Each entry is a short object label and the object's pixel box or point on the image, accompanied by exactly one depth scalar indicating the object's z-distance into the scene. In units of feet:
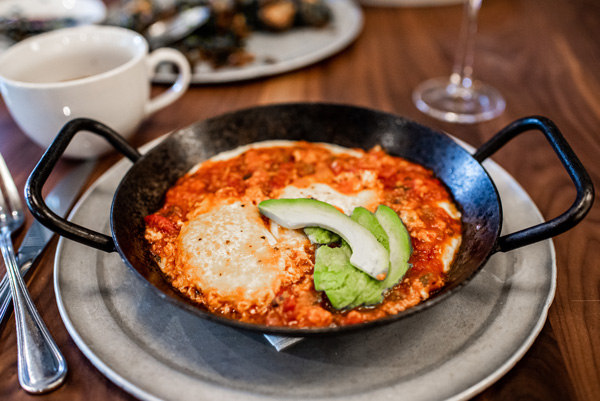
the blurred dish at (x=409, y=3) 2.17
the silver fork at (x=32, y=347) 0.88
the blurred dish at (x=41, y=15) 1.87
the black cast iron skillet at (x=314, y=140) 0.90
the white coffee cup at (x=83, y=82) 1.27
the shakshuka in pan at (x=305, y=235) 0.92
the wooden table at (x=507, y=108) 0.90
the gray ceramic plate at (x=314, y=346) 0.85
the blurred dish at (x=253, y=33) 1.73
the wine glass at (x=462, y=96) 1.54
